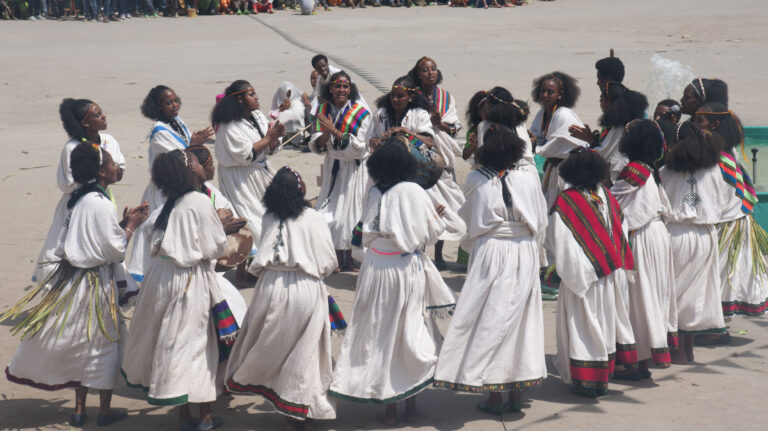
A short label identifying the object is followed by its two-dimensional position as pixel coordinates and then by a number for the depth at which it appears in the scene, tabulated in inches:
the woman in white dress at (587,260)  452.8
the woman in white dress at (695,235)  515.5
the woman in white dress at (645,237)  484.1
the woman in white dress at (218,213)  428.8
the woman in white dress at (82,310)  431.2
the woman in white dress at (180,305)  415.8
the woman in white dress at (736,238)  543.5
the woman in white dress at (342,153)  666.8
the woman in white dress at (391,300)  424.8
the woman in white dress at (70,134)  538.9
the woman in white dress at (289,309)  418.3
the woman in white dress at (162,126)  599.5
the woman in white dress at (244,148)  638.5
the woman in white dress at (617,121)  541.0
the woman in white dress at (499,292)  433.4
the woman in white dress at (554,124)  615.8
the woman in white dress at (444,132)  659.4
